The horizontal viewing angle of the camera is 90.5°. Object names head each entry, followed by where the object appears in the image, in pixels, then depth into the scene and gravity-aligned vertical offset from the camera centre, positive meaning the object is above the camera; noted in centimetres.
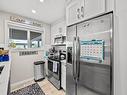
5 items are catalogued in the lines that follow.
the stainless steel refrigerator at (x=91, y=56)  81 -14
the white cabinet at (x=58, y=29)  245 +74
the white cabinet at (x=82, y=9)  88 +61
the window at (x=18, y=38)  225 +32
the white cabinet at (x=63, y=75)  185 -86
